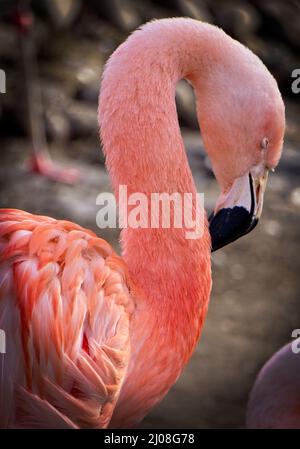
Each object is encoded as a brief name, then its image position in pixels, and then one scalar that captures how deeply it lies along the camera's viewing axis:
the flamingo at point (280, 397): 2.64
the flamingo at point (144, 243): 2.46
